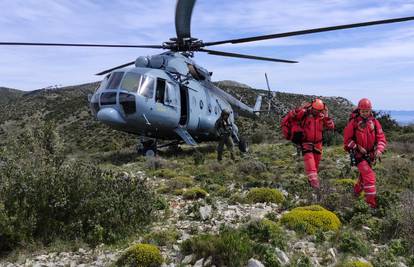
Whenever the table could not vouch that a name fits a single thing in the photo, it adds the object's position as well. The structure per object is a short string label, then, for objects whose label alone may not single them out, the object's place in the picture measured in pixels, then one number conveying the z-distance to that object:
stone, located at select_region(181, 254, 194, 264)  5.58
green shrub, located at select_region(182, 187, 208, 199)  8.92
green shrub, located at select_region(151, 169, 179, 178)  11.43
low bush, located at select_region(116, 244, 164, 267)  5.48
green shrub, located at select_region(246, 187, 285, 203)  8.48
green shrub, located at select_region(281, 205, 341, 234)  6.80
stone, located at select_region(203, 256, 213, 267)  5.39
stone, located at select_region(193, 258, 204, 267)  5.44
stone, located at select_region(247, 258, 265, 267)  5.19
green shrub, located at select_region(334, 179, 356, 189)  9.93
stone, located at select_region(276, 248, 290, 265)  5.49
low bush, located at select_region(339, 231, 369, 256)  5.93
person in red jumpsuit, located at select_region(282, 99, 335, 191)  9.33
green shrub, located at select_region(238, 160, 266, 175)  12.01
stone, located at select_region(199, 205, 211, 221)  7.31
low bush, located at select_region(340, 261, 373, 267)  5.37
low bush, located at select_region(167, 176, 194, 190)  9.87
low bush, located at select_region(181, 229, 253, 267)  5.34
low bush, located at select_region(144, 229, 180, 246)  6.18
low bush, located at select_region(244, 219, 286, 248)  6.02
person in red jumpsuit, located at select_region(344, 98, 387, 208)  8.48
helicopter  14.02
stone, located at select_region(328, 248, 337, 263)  5.80
